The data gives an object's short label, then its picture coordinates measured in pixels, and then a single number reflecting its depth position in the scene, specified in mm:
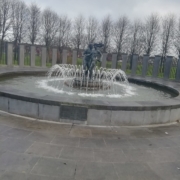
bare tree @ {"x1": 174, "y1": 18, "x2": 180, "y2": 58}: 31594
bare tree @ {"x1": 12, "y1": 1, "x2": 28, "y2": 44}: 32312
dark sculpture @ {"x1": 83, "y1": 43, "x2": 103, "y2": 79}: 9977
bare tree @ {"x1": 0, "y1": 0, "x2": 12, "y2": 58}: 29922
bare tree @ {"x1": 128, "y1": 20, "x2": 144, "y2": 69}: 35875
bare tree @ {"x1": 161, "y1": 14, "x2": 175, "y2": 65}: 34000
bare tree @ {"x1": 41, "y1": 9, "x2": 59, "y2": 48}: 35844
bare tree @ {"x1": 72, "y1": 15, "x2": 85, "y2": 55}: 37469
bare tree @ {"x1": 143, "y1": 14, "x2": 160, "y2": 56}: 35406
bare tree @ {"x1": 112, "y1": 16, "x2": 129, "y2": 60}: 36500
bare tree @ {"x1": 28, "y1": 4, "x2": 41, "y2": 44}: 34250
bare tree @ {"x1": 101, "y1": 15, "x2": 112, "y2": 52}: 37625
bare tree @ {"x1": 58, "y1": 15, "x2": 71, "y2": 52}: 38062
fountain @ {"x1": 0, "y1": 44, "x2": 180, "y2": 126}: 5488
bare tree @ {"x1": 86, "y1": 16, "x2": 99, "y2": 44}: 38875
